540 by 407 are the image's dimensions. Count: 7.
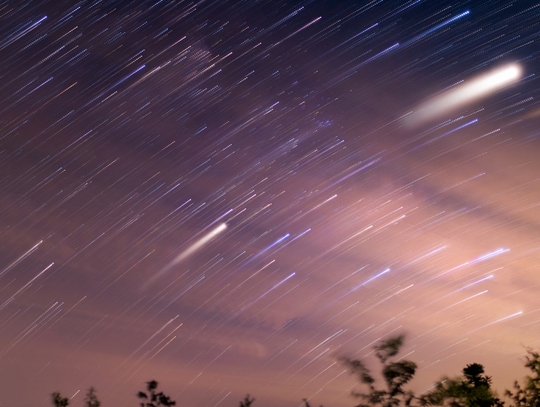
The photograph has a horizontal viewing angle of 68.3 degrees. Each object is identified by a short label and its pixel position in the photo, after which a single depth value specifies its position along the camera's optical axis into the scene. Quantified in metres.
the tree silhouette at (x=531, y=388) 20.03
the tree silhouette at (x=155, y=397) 26.51
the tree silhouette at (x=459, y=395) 14.64
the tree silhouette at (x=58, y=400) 24.19
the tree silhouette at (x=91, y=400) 23.77
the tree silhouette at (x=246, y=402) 25.90
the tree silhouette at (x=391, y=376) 14.85
